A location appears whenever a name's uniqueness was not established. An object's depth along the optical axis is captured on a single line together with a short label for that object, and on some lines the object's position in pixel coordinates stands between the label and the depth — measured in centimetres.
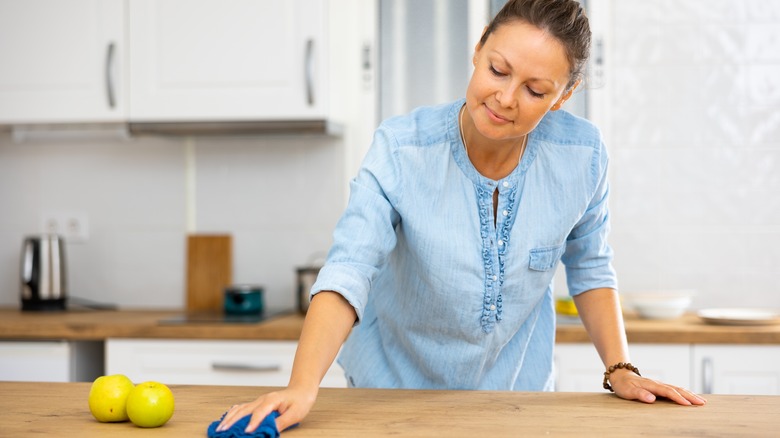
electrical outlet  330
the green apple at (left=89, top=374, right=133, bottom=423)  131
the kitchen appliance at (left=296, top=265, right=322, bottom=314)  295
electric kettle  306
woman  142
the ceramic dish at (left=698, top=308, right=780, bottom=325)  259
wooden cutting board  320
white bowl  271
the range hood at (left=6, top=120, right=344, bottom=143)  287
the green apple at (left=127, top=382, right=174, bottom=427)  126
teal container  293
